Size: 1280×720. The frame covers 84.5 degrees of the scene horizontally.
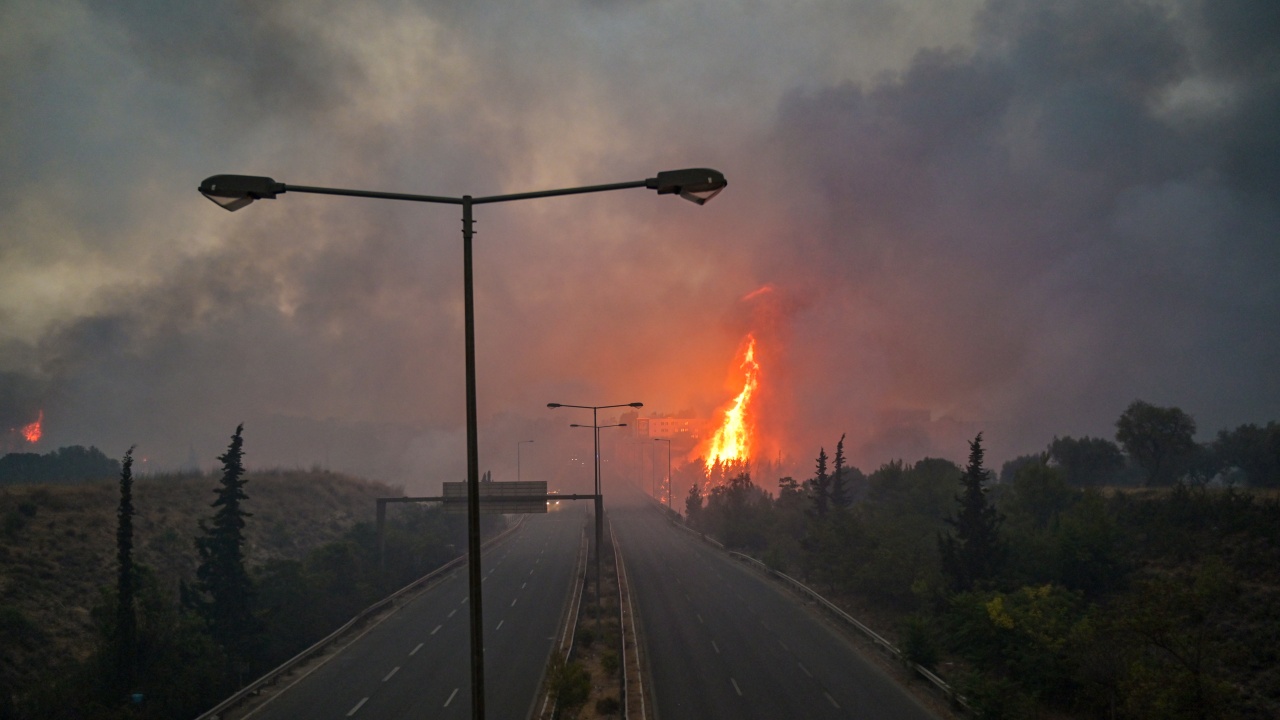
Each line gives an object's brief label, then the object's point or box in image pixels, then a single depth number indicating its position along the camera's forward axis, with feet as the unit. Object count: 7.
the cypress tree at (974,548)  164.45
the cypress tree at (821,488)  278.87
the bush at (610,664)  137.49
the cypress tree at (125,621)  121.80
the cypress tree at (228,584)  152.56
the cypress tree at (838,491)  283.79
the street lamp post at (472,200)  43.98
